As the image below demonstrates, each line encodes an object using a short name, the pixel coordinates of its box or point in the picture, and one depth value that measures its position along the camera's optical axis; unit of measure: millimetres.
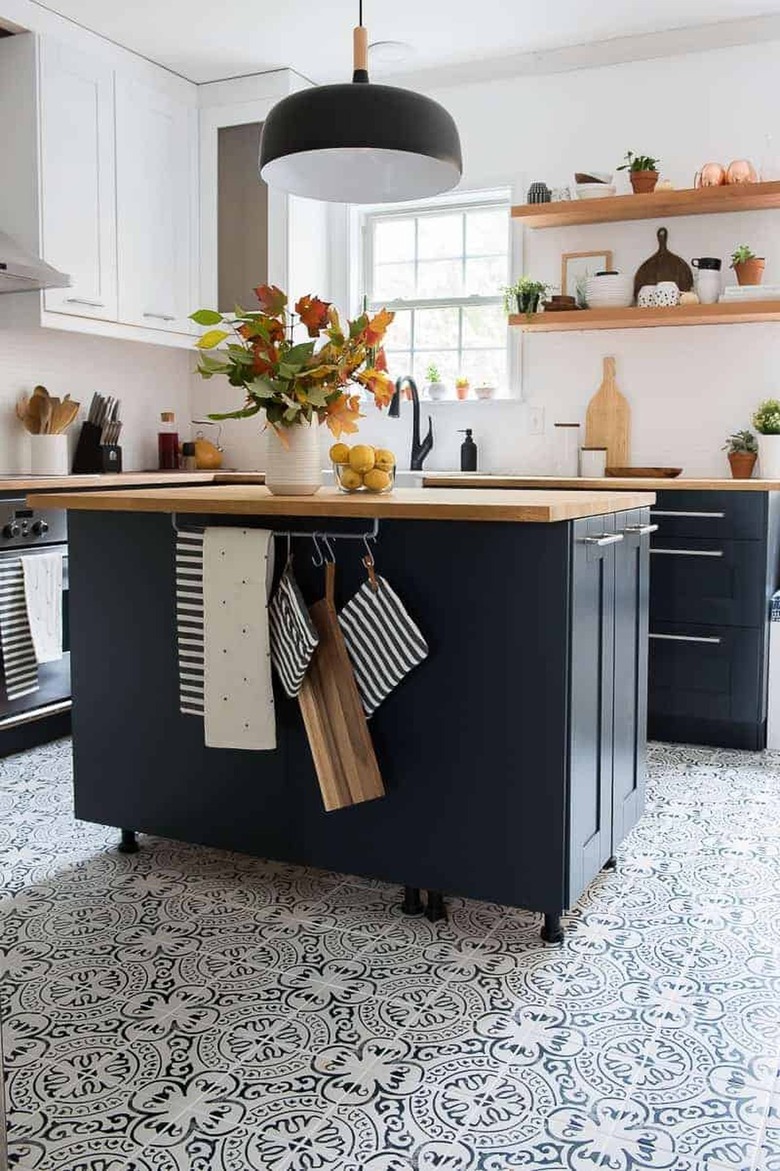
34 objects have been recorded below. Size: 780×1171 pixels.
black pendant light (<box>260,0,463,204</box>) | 2369
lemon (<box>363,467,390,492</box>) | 2561
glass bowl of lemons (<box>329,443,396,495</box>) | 2564
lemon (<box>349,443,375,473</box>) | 2561
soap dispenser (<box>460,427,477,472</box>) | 4895
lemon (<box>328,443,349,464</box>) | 2588
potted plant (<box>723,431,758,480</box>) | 4266
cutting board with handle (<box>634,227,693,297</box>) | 4492
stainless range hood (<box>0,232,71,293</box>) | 3771
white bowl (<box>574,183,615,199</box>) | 4414
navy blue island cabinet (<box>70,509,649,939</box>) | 2184
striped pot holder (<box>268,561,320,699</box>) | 2311
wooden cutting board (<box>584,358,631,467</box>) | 4676
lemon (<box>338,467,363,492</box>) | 2600
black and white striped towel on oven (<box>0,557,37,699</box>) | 3545
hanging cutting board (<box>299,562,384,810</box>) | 2322
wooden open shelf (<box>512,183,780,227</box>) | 4141
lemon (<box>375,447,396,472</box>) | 2584
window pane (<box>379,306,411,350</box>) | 5297
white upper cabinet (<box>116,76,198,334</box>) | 4605
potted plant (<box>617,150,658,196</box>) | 4309
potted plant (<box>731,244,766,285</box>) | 4219
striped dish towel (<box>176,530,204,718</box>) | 2467
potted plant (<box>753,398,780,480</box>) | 4172
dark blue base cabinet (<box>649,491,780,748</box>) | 3797
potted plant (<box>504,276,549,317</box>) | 4625
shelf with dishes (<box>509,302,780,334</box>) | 4199
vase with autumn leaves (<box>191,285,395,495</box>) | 2471
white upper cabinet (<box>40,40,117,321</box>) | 4180
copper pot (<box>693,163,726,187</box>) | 4195
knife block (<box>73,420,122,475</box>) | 4699
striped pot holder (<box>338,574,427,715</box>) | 2252
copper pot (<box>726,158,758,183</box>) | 4156
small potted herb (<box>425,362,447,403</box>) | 5051
